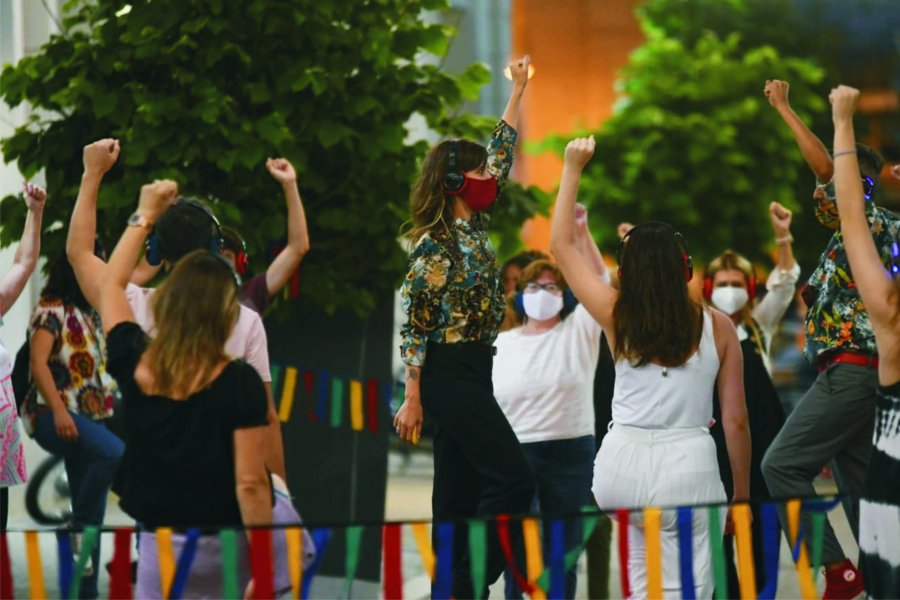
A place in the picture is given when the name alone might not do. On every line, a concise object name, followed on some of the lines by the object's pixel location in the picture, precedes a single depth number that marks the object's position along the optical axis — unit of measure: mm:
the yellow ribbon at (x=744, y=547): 11055
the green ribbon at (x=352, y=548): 11109
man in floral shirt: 13789
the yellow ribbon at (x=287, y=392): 19969
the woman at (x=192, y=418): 10328
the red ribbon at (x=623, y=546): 11477
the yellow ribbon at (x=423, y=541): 11031
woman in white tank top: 12219
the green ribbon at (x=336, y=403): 20422
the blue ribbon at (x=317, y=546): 10883
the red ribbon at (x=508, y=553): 10958
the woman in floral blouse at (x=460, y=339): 13367
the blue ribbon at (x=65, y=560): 11109
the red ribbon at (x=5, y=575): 11258
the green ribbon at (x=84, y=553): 11041
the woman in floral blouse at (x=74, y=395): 17172
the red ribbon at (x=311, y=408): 20437
